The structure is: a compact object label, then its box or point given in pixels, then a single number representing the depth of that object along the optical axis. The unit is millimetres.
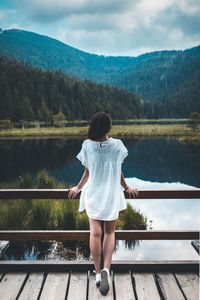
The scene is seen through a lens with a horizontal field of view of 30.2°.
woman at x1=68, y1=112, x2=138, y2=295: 3117
